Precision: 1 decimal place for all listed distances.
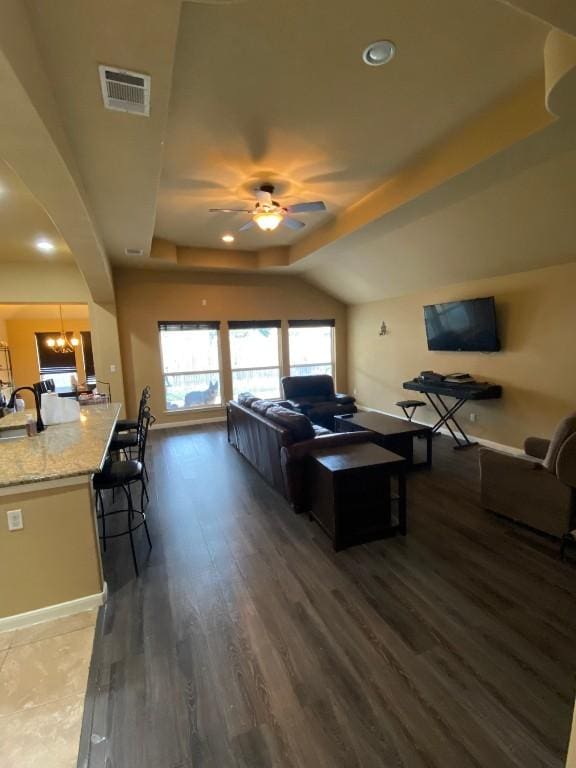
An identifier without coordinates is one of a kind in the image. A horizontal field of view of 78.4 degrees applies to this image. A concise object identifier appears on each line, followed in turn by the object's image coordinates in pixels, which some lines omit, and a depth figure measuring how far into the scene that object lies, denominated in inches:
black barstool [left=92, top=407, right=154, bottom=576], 101.0
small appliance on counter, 127.0
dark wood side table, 103.6
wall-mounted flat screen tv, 184.9
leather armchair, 222.5
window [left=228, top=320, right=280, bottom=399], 286.4
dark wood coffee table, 157.9
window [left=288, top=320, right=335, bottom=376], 307.9
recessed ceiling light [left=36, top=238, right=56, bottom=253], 184.5
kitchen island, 78.2
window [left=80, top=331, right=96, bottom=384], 394.9
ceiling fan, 140.8
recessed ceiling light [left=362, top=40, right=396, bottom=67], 77.0
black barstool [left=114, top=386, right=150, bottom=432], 174.7
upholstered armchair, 95.2
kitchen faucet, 120.2
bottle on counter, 112.6
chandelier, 346.6
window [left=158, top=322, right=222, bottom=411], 266.2
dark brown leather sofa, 119.8
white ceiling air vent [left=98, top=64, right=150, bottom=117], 64.0
